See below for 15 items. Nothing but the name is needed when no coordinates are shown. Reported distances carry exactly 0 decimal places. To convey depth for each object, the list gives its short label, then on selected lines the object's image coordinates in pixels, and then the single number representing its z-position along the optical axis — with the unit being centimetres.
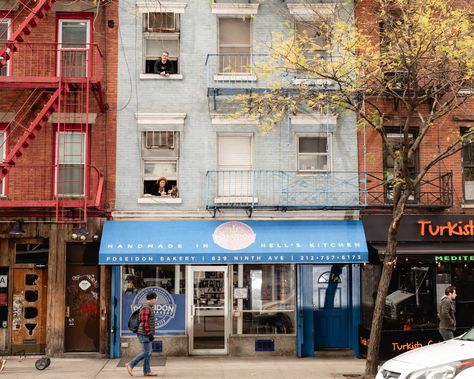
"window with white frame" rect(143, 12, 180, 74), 1762
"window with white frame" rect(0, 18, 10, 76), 1717
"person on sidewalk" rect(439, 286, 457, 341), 1448
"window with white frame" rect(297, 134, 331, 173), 1759
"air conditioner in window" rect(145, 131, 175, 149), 1736
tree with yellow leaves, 1349
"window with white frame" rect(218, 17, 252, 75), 1767
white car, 906
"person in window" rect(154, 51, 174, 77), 1737
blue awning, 1602
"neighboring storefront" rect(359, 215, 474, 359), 1694
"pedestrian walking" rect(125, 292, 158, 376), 1375
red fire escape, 1653
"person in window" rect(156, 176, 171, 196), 1722
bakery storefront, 1625
